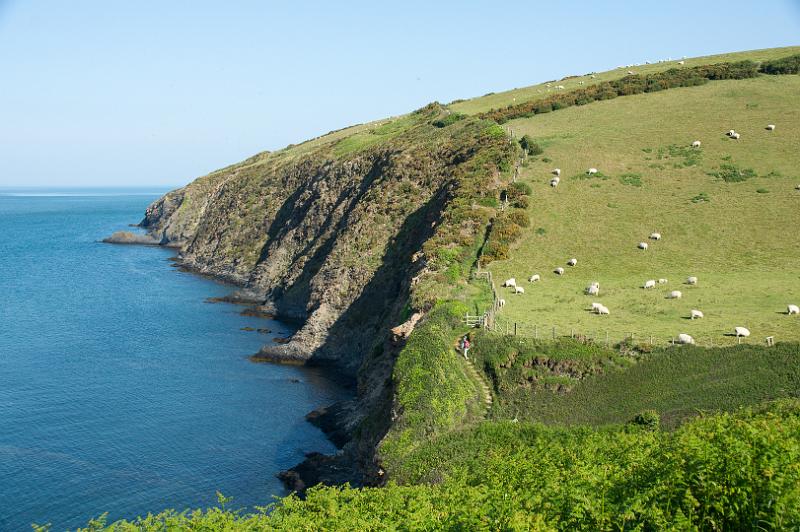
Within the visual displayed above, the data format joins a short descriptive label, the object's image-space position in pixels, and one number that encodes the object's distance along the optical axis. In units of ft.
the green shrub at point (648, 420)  127.24
